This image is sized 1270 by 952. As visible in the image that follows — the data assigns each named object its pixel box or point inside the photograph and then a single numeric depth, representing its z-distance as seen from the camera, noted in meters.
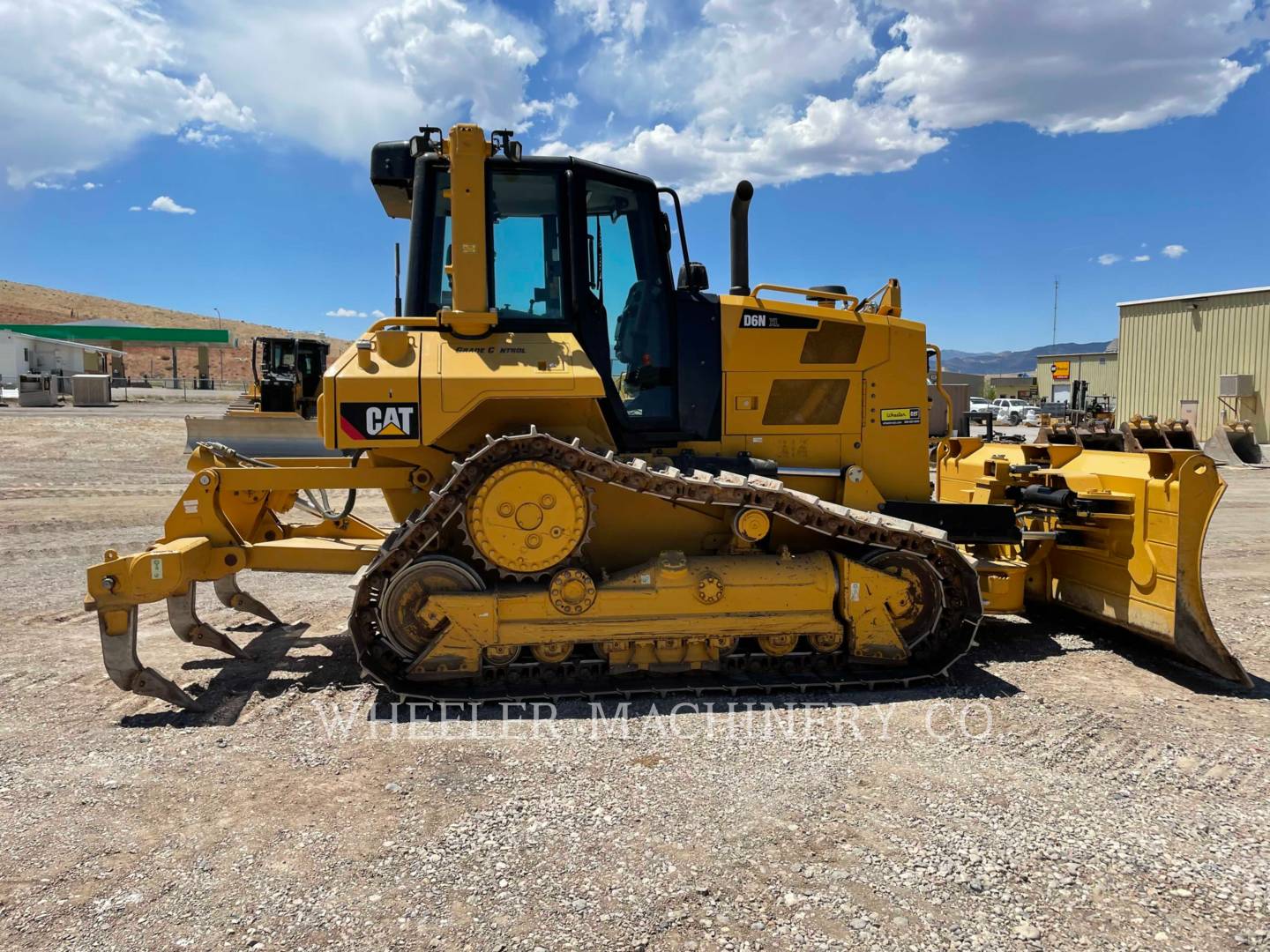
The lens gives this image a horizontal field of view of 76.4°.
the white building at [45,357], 48.28
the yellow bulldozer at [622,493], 4.85
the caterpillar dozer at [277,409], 18.44
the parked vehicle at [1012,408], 41.81
